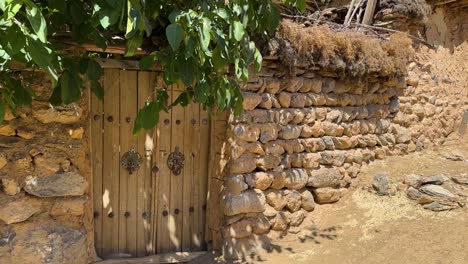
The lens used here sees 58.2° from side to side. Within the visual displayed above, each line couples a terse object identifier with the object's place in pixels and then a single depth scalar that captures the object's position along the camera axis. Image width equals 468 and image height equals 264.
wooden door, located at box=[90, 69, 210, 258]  3.42
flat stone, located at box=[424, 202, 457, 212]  4.12
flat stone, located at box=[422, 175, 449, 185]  4.45
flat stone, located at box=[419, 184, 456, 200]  4.23
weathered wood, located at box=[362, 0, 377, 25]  5.27
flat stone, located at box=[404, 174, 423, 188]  4.48
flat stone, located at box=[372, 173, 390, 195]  4.48
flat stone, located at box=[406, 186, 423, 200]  4.34
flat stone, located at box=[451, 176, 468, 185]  4.50
